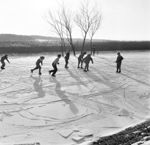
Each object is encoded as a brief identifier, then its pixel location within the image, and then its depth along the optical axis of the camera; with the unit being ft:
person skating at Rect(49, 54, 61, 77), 45.65
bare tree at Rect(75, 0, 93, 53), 111.04
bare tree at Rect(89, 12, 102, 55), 119.89
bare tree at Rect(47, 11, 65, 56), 122.72
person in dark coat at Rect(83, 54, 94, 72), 51.42
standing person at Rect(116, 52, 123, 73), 50.52
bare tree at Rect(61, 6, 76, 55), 118.18
